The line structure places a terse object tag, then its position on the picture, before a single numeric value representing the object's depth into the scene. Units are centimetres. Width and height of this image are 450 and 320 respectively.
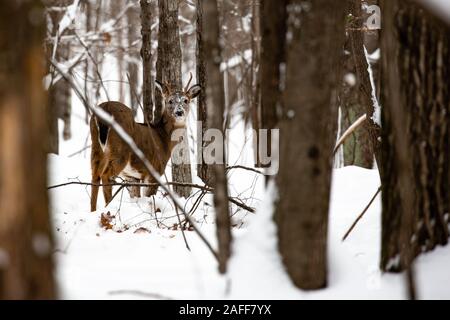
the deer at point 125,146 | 824
